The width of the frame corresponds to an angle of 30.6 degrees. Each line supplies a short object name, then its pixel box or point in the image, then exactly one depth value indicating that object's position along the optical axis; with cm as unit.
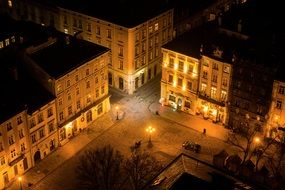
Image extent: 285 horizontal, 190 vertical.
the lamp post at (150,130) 11331
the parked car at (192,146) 10875
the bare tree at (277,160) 9575
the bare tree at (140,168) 9379
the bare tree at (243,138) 10769
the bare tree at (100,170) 9388
